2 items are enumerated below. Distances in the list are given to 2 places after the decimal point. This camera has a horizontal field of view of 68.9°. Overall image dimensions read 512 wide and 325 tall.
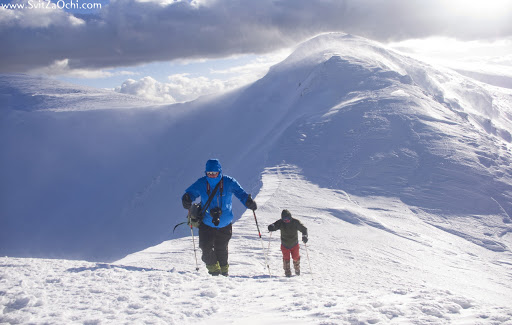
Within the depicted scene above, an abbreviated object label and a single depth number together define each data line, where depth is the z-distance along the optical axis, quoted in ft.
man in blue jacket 22.53
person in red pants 27.68
